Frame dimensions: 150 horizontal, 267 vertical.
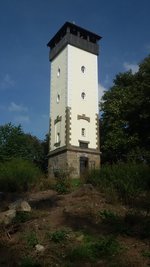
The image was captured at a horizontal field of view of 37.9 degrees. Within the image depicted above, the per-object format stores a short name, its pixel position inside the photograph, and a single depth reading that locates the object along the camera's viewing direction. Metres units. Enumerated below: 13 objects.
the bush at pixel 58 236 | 5.73
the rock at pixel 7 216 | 6.57
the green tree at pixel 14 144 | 22.94
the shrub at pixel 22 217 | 6.74
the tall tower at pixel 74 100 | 19.93
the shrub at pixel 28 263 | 4.88
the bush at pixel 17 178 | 10.43
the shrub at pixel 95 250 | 5.14
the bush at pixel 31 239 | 5.63
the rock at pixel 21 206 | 7.28
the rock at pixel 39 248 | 5.41
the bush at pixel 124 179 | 7.91
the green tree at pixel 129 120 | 19.37
